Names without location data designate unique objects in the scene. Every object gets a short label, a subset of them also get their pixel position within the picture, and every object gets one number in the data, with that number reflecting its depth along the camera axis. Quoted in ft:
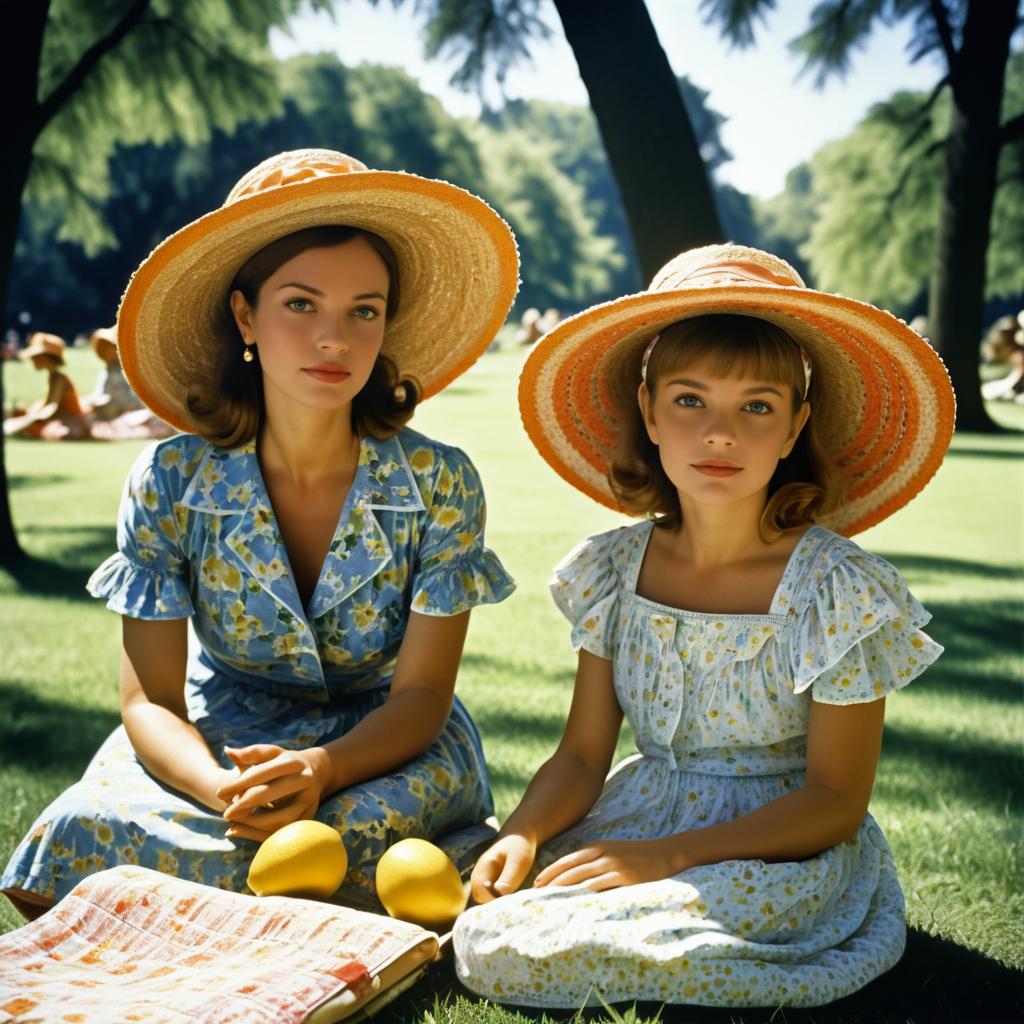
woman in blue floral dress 10.10
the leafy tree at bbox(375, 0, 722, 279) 17.90
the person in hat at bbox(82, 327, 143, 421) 55.42
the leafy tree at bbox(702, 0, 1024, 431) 51.37
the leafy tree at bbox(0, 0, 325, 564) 34.99
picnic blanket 7.57
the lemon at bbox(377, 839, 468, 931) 9.34
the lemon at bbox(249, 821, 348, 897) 9.19
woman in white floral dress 8.62
